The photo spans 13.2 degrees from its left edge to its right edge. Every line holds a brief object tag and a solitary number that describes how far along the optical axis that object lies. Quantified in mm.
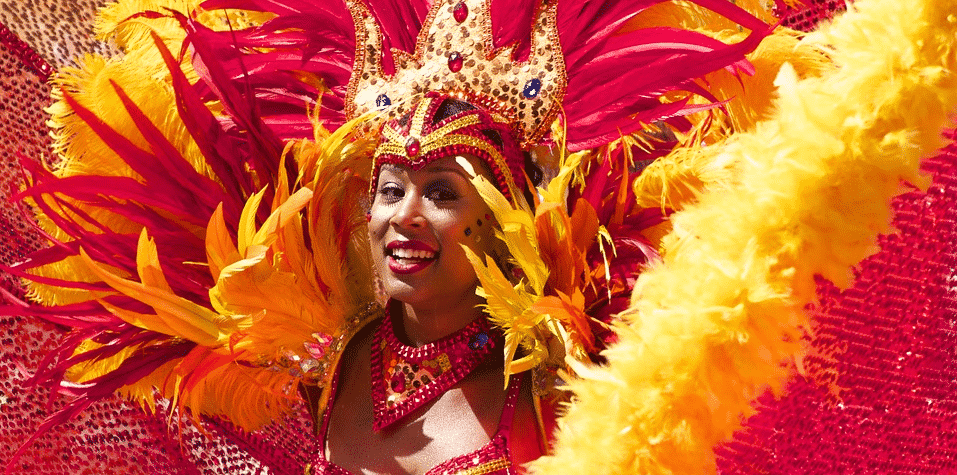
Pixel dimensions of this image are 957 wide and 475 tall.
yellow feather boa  3801
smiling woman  4242
